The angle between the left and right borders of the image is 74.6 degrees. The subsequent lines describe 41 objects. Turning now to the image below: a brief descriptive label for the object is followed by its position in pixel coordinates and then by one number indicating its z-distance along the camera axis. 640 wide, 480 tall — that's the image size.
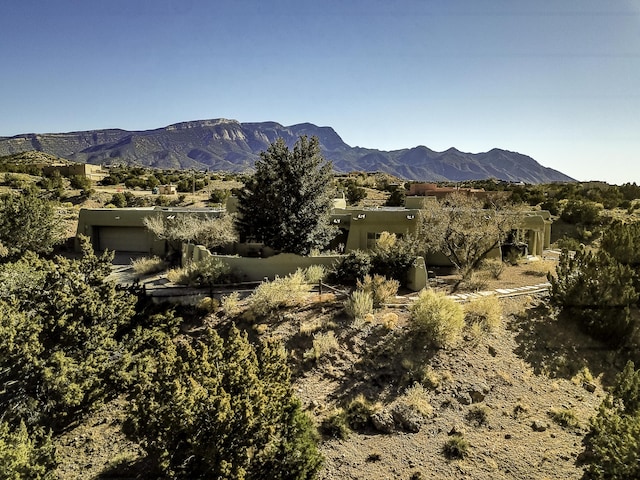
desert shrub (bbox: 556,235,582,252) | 27.41
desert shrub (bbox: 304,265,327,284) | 18.67
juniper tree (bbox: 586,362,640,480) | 7.62
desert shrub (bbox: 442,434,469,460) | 10.47
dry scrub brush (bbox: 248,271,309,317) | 16.08
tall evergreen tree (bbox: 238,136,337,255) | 19.78
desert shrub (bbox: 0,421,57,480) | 8.38
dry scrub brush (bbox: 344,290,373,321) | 15.27
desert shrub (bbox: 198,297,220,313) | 16.62
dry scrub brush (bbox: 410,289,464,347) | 13.91
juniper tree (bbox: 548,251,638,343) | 14.83
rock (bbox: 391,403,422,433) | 11.41
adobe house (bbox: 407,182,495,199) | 31.38
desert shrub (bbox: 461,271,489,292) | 18.12
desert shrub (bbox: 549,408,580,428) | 11.52
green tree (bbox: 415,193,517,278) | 19.64
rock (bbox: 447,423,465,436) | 11.15
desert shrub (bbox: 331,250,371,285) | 18.59
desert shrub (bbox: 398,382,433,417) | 11.84
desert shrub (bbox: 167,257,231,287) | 19.00
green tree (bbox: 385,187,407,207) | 39.09
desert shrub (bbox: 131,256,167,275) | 22.47
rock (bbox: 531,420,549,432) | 11.34
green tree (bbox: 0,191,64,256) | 24.56
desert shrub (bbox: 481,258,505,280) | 20.11
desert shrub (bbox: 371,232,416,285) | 18.59
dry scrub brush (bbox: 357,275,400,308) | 16.37
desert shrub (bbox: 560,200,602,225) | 35.59
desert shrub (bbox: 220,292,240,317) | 16.31
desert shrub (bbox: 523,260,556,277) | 20.87
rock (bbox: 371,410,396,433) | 11.41
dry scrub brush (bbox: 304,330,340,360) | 13.72
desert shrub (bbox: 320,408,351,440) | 11.09
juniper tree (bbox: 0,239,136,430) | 10.70
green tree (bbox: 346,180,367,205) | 43.47
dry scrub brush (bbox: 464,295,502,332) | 14.89
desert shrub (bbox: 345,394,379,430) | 11.55
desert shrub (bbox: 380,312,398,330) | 14.58
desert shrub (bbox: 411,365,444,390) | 12.59
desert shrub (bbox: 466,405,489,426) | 11.61
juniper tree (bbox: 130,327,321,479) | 8.55
